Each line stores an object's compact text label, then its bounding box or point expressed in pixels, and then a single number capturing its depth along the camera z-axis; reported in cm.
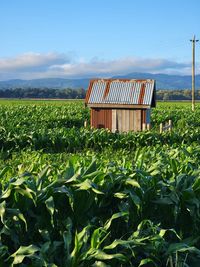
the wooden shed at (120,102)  2339
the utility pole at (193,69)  5168
